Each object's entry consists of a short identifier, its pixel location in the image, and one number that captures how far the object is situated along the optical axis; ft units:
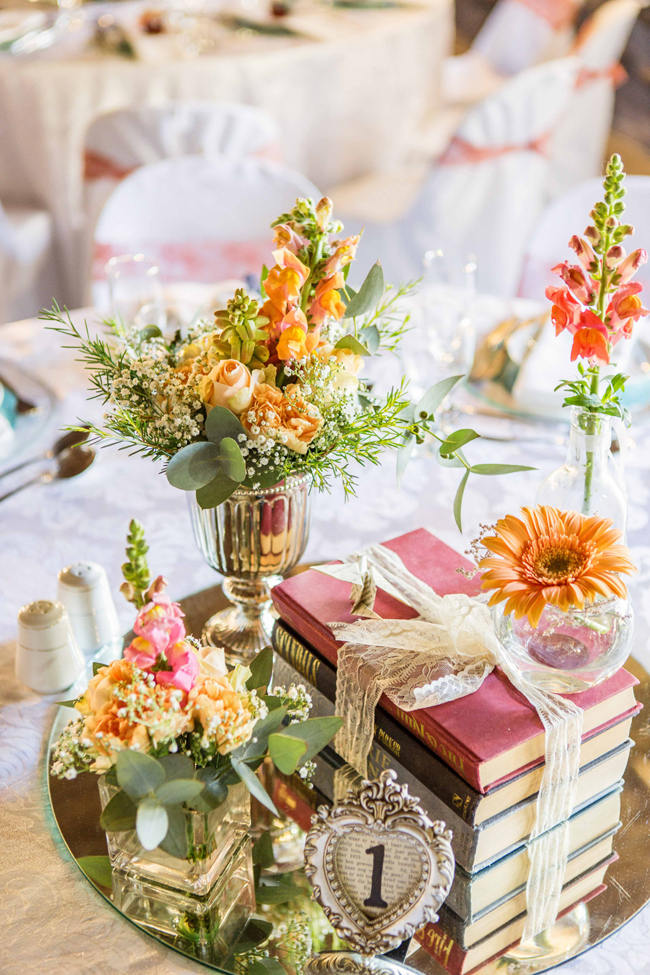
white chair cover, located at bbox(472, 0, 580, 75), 14.08
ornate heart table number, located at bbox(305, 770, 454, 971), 2.43
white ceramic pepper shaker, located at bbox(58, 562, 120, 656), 3.72
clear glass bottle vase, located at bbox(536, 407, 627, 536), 3.23
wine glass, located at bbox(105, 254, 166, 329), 5.37
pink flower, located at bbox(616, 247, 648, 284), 2.96
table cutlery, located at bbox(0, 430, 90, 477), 4.90
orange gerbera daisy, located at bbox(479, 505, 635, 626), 2.61
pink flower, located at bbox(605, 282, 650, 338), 2.97
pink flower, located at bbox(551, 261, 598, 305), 3.04
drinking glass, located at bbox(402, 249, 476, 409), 4.97
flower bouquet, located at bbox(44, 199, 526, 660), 3.00
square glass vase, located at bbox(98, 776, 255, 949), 2.71
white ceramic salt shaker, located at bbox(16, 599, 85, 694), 3.52
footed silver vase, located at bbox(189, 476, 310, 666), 3.43
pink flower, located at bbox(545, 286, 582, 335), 3.09
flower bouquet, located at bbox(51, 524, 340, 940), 2.43
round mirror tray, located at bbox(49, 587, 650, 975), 2.69
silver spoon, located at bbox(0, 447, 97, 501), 4.83
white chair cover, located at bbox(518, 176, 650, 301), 7.24
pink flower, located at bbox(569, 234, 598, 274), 3.04
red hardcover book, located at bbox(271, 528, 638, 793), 2.62
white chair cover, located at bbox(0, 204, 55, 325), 10.38
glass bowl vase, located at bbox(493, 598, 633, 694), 2.83
